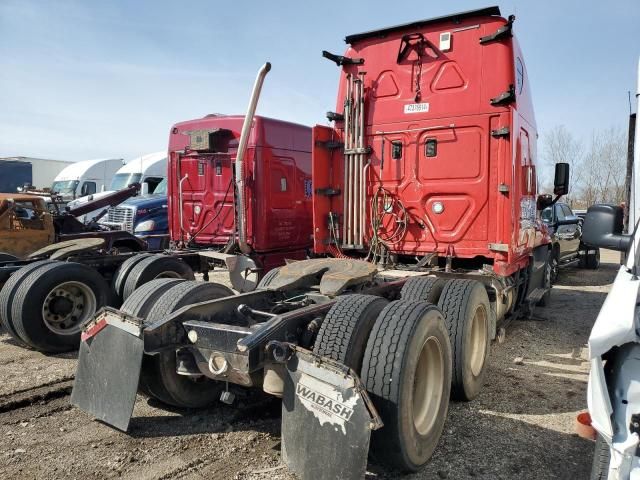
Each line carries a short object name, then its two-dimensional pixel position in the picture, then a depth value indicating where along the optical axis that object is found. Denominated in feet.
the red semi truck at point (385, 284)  9.12
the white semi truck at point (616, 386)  6.65
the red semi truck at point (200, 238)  17.98
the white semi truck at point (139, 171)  51.17
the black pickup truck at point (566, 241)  34.40
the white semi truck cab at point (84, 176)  76.07
